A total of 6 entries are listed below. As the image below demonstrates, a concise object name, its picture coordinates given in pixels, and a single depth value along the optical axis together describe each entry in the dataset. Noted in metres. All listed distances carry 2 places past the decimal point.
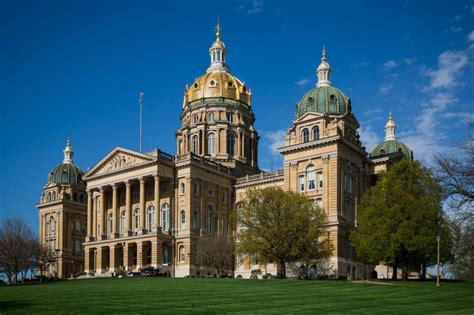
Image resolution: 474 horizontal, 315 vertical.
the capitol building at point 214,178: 81.69
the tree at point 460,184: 35.75
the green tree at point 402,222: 68.12
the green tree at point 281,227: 71.12
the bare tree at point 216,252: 84.56
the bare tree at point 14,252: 94.06
